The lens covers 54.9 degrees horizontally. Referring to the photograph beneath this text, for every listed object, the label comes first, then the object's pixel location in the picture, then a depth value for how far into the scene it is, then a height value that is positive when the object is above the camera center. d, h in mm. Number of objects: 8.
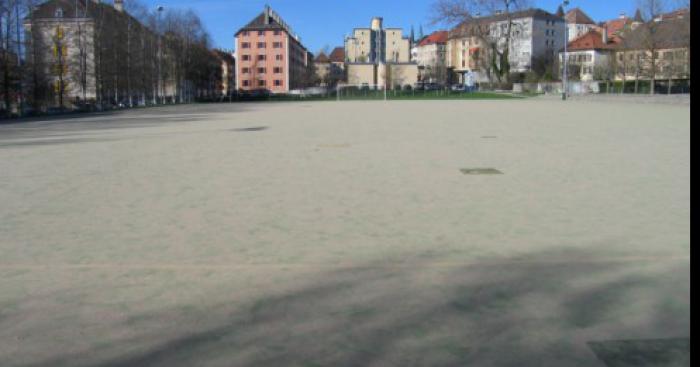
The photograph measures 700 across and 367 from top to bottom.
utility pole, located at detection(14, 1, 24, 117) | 43938 +4629
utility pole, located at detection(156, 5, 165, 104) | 77500 +10775
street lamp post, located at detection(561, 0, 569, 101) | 65137 +5164
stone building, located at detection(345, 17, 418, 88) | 141125 +14306
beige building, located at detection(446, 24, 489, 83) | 82875 +15044
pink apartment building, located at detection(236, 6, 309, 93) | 132000 +16585
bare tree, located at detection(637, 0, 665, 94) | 59484 +8968
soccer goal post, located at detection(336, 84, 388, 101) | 98000 +6821
